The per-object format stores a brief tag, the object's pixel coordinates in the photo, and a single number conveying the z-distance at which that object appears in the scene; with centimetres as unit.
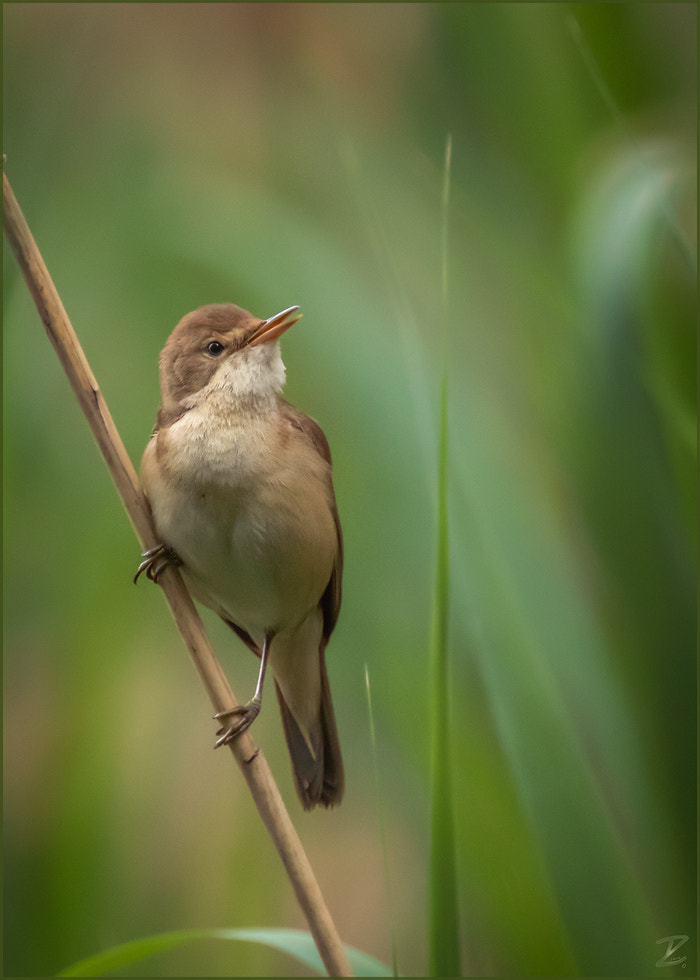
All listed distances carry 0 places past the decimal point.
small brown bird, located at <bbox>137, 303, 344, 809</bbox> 334
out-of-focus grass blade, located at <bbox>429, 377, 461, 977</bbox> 332
